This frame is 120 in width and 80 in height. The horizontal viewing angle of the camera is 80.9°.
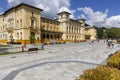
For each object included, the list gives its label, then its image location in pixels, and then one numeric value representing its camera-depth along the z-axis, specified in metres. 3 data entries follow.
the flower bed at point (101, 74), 2.13
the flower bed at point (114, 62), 3.76
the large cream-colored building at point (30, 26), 25.77
